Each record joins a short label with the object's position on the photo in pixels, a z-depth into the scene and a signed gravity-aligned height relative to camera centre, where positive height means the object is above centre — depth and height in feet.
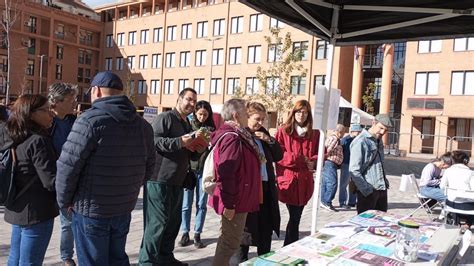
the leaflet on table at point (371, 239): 11.13 -2.85
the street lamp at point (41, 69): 176.93 +17.19
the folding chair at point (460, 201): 22.16 -3.33
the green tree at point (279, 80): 96.84 +10.90
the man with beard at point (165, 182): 14.17 -2.12
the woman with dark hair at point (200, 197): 18.44 -3.42
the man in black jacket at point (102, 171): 9.87 -1.33
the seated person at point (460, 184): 22.31 -2.45
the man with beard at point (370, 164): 17.43 -1.34
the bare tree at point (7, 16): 79.26 +16.91
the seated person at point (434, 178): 25.17 -2.66
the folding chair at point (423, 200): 23.93 -3.90
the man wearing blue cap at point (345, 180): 30.86 -3.61
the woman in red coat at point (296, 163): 16.60 -1.41
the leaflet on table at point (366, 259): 9.48 -2.87
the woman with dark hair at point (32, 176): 10.68 -1.64
